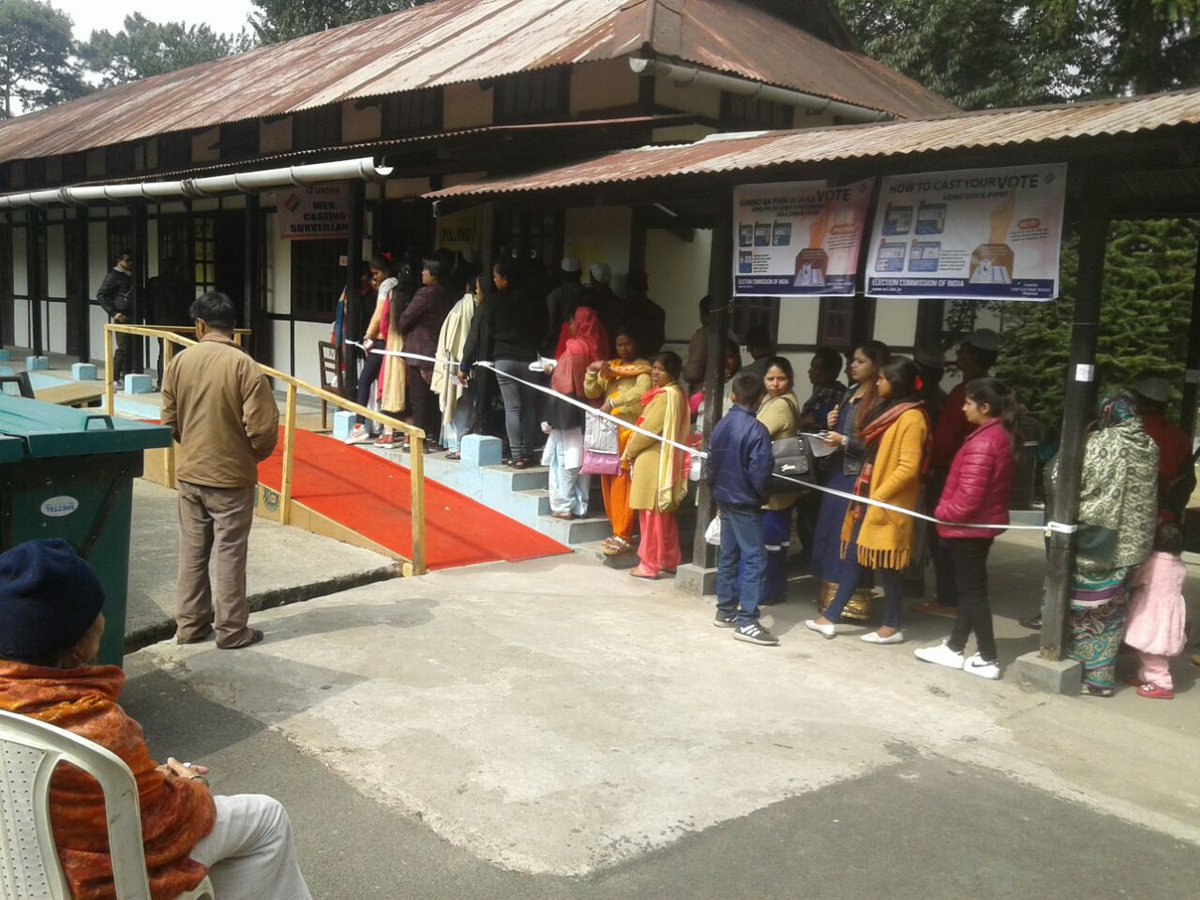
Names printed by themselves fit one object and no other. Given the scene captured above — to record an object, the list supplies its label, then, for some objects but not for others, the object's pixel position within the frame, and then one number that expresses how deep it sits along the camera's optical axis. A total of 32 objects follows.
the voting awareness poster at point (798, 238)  6.25
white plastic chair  2.02
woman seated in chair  2.10
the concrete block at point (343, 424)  10.23
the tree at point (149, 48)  56.72
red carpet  7.64
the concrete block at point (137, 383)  12.24
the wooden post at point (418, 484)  6.86
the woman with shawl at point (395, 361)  9.73
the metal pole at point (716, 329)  6.99
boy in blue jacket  6.07
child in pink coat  5.42
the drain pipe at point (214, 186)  9.66
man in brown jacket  5.29
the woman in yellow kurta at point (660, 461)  7.19
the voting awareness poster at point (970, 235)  5.39
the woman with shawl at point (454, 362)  9.06
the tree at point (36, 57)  68.94
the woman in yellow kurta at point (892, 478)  5.97
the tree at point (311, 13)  31.27
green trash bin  4.07
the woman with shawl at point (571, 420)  8.03
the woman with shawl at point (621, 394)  7.55
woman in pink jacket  5.59
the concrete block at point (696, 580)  7.00
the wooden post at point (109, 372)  9.57
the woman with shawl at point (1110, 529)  5.35
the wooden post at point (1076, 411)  5.25
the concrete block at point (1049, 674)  5.38
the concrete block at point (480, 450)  8.83
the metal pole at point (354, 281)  10.77
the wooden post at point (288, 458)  7.70
